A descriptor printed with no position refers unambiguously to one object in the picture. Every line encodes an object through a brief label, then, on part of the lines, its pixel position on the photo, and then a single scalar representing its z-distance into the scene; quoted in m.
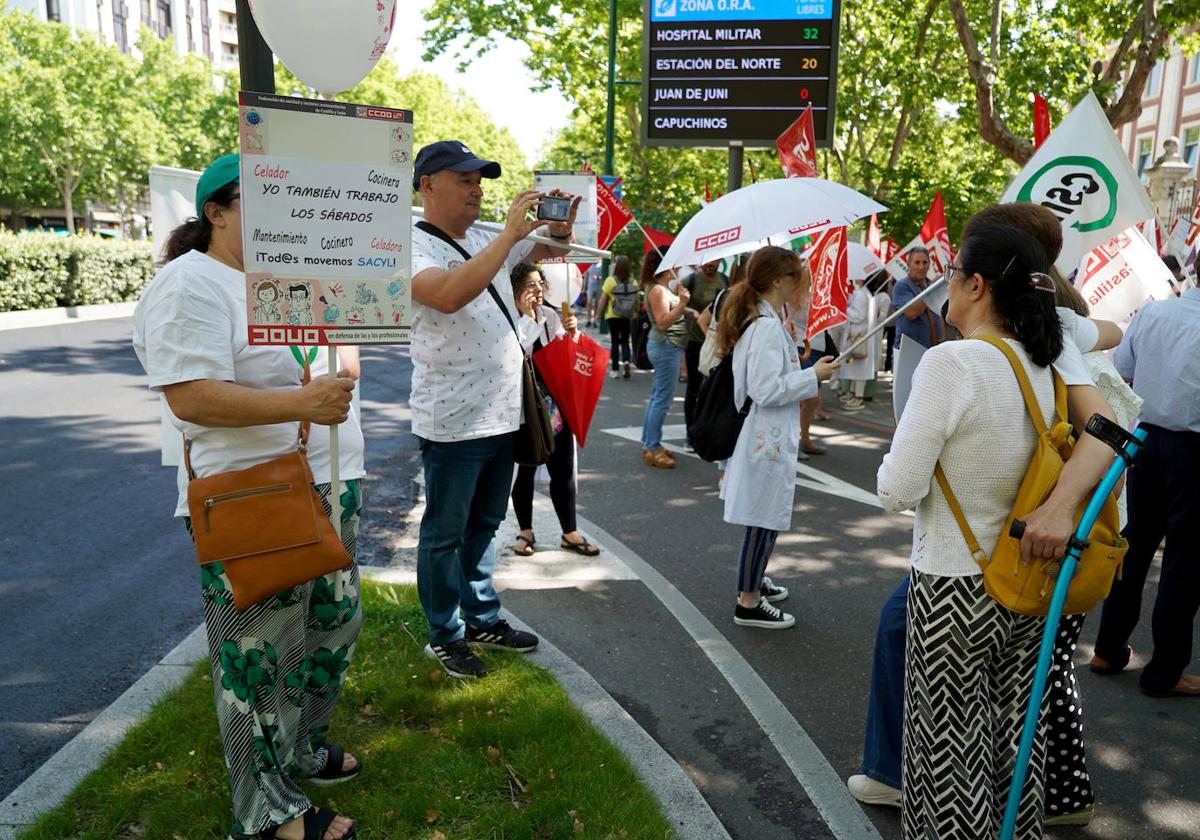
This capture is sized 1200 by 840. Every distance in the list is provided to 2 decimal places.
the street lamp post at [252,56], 3.16
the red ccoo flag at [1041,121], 5.15
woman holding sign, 2.43
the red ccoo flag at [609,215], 7.36
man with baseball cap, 3.51
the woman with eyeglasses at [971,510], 2.33
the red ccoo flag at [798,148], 7.40
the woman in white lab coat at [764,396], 4.36
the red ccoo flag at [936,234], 9.47
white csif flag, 4.42
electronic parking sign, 9.37
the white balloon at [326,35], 2.70
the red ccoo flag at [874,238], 13.16
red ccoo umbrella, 4.83
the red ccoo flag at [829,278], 6.10
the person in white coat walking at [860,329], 11.84
